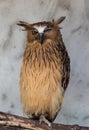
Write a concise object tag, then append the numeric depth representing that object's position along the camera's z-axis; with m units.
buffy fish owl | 4.26
